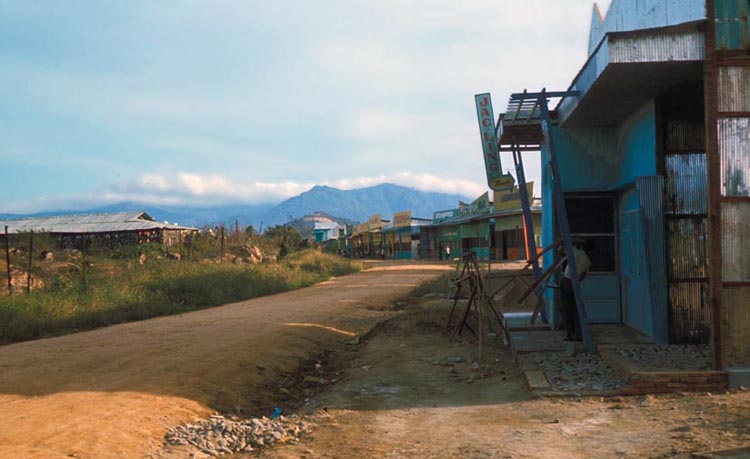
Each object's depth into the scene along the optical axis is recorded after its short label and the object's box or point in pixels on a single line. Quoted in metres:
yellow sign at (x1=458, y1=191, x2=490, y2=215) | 47.66
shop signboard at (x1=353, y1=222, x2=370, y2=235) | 76.38
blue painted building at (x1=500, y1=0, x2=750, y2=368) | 6.96
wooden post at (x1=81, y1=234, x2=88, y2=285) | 17.99
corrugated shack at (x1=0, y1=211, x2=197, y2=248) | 35.22
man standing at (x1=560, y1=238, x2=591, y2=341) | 9.38
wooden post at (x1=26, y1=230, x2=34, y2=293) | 16.38
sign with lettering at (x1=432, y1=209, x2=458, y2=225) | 57.42
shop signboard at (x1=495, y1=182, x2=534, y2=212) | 40.12
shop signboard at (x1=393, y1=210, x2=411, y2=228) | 65.46
